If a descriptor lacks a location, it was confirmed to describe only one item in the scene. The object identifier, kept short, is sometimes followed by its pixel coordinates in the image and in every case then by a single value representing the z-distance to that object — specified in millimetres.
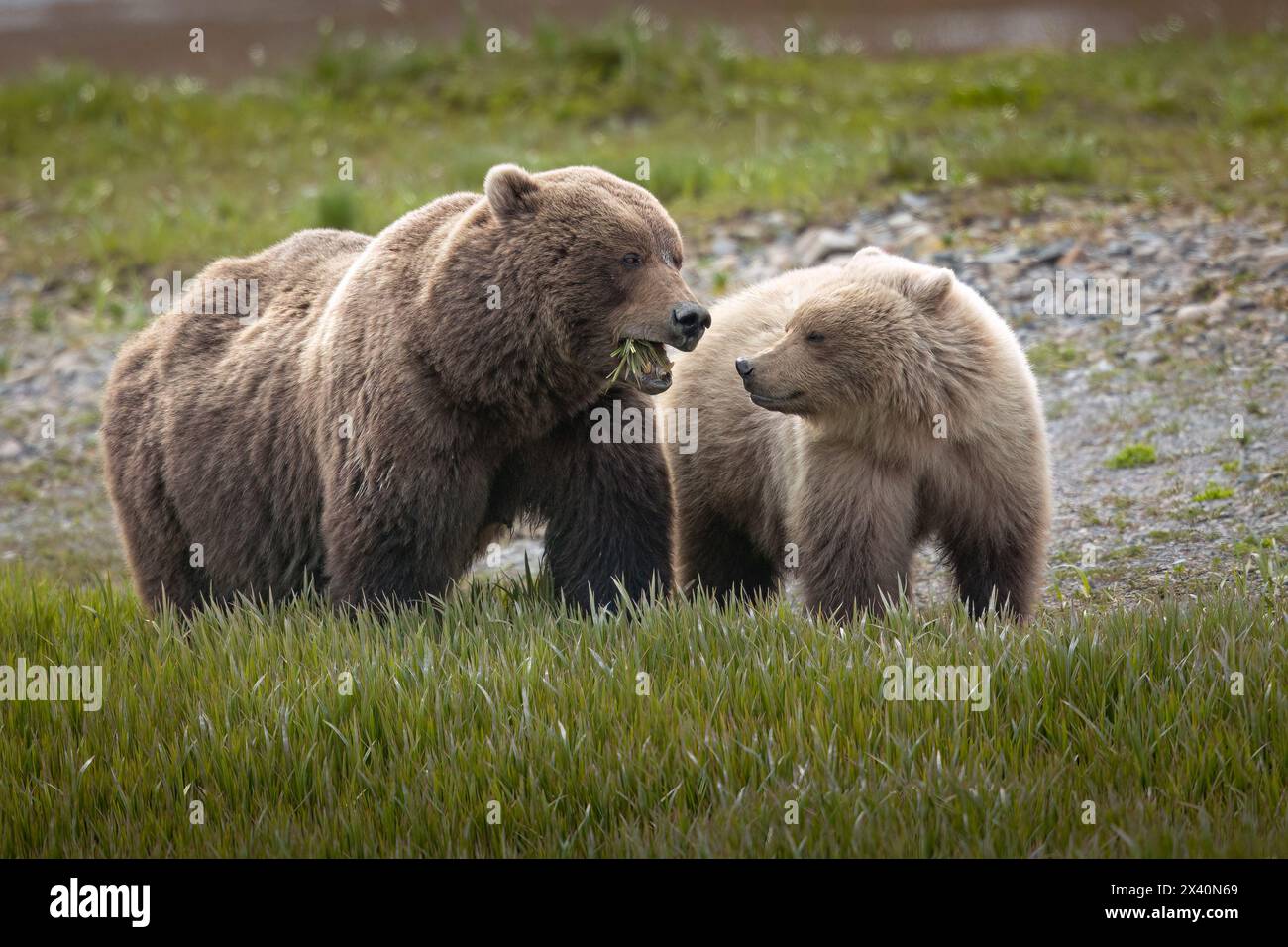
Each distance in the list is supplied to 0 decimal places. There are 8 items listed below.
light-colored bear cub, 11016
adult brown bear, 10516
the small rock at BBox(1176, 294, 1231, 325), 17250
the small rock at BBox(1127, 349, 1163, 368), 16719
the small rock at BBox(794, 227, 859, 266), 20937
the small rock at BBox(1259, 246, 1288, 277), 17984
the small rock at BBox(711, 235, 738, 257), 22281
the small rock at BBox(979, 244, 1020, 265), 19937
